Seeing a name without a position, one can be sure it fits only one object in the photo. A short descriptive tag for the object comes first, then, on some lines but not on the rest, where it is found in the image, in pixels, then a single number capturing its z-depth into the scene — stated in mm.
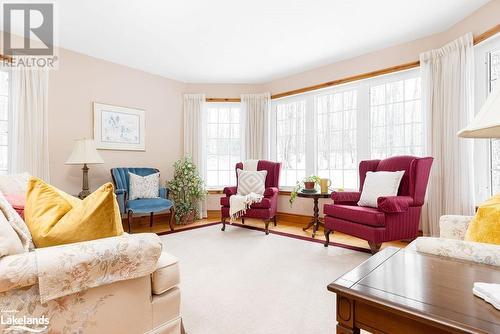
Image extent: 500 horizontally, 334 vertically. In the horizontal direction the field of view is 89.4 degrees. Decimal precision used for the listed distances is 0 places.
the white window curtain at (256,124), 5012
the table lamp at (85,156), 3297
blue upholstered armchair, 3602
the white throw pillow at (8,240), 910
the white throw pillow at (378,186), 2900
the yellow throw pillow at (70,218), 1068
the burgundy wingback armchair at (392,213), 2588
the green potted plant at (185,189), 4516
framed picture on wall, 4008
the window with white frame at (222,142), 5238
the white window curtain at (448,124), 2857
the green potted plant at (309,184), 3840
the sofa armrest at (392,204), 2545
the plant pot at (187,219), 4531
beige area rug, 1601
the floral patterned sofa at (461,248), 1051
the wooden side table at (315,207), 3625
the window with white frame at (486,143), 2732
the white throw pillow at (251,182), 4223
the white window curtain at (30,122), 3266
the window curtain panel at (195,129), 5043
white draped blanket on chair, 3820
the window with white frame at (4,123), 3238
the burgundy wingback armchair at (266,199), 3768
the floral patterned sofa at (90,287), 894
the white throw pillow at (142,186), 3885
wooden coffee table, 723
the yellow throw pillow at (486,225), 1157
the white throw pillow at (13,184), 1598
